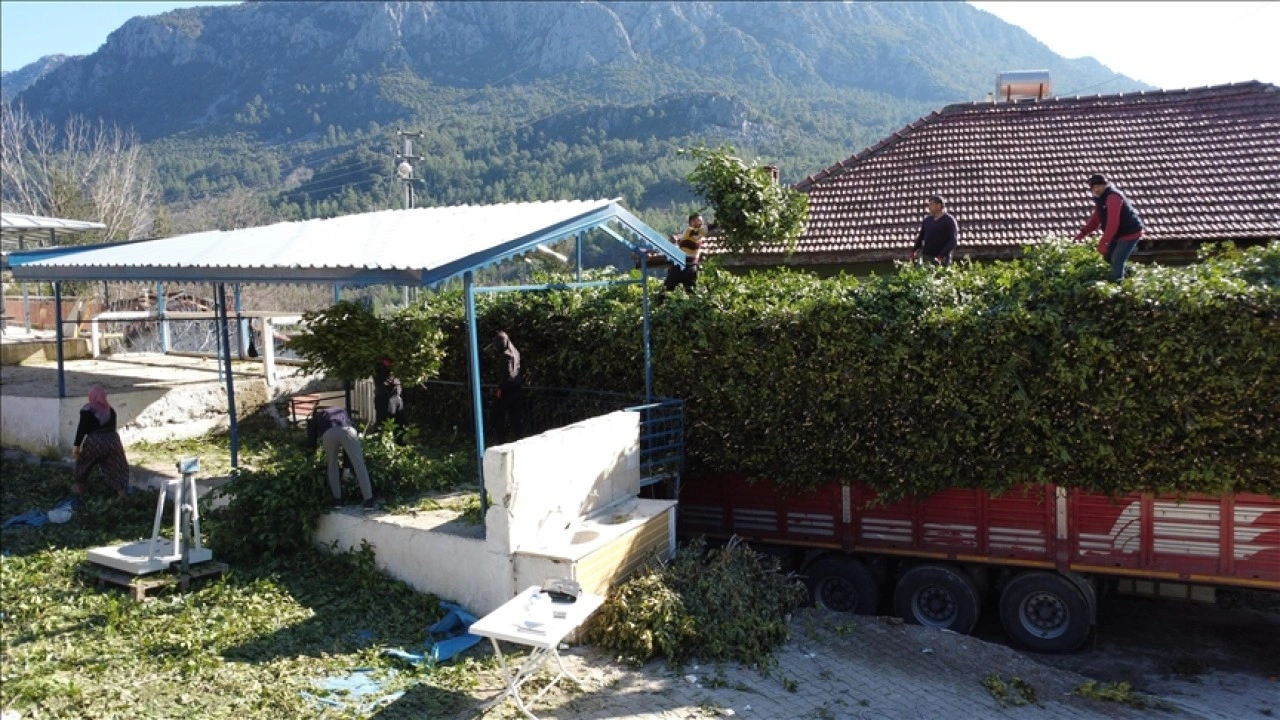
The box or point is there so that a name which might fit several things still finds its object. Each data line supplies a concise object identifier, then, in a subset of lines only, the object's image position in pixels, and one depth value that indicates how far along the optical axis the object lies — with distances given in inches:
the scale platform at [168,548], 300.5
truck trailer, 326.3
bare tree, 1366.9
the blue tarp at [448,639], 275.1
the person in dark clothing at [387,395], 446.6
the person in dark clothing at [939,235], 444.1
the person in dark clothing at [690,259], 441.4
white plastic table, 236.1
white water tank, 874.8
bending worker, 341.1
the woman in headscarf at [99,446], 395.9
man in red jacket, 344.5
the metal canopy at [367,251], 314.0
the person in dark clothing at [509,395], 433.4
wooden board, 296.5
